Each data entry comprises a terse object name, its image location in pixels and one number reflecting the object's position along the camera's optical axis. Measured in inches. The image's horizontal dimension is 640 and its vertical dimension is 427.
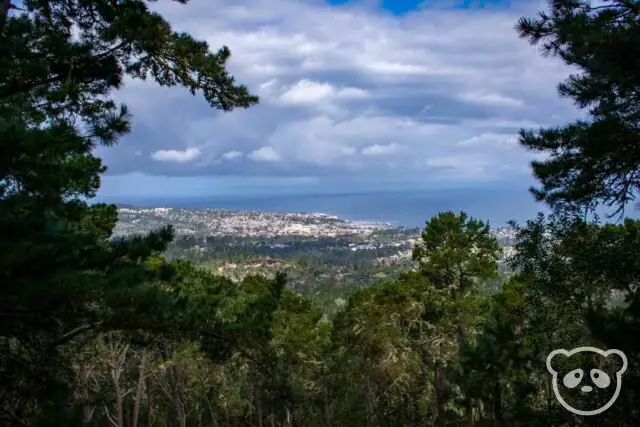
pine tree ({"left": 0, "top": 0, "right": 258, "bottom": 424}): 130.6
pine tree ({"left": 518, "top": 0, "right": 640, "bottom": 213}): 180.5
